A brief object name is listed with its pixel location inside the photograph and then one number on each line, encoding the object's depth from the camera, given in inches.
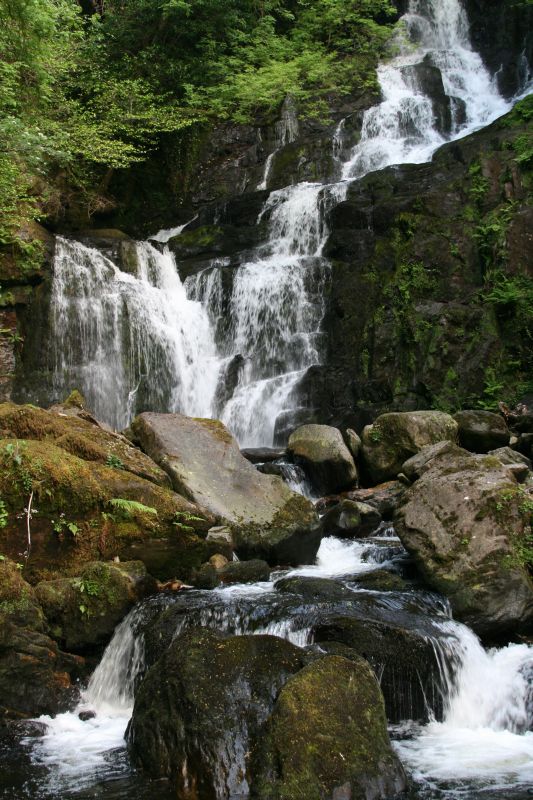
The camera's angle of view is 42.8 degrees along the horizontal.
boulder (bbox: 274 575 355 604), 288.4
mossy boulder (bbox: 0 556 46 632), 259.9
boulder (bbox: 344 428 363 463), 529.3
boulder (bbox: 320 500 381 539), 421.4
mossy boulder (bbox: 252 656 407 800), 175.5
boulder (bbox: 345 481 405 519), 450.3
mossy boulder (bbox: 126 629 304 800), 187.3
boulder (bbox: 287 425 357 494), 498.6
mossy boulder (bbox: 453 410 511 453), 507.2
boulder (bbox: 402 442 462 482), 406.6
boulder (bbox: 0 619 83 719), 243.3
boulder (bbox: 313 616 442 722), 243.4
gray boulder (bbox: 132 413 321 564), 370.3
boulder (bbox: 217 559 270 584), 328.2
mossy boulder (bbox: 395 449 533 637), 281.0
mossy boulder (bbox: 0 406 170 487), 349.4
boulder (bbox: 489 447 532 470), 453.0
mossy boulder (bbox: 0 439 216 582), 295.4
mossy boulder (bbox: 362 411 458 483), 500.4
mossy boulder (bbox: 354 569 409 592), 311.6
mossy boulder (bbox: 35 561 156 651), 274.2
